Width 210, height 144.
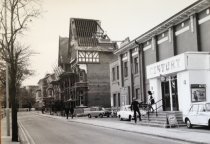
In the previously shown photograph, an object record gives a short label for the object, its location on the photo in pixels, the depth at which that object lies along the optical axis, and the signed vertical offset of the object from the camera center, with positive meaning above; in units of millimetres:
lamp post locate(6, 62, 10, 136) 21856 -694
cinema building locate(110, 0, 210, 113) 24750 +3015
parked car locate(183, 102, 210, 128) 19797 -987
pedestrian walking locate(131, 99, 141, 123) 26716 -437
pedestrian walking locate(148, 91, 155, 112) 28456 -180
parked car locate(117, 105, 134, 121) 33428 -1342
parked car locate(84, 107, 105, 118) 47344 -1706
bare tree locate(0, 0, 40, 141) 17500 +3323
